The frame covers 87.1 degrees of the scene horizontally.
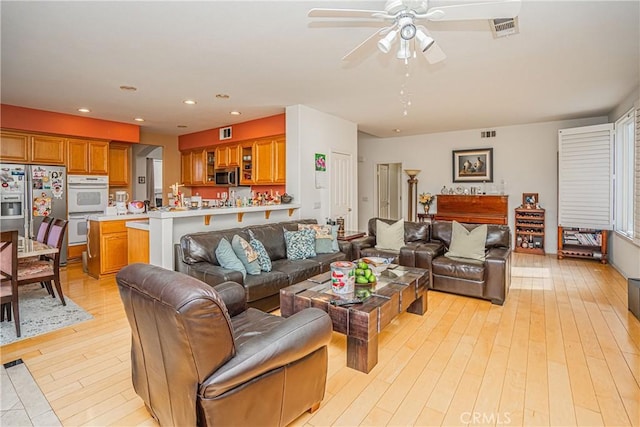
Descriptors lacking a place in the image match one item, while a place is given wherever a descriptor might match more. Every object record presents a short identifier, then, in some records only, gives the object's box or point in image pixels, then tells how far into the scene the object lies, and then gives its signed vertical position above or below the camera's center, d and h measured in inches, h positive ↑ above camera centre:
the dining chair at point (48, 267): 133.1 -25.1
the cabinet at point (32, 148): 201.6 +36.8
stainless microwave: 268.1 +24.1
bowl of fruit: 133.5 -24.7
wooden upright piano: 271.0 -2.8
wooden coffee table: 94.3 -30.4
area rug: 119.7 -43.5
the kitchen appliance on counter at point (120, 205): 207.8 +1.0
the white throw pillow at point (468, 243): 163.6 -19.1
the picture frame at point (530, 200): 267.1 +3.6
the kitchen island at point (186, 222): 147.8 -8.0
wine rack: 262.1 -20.8
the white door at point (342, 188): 241.9 +13.1
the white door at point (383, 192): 357.7 +14.3
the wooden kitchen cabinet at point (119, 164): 265.3 +34.0
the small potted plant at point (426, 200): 309.3 +4.6
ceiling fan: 78.0 +46.2
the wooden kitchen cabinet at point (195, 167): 300.4 +36.5
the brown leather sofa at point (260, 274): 126.1 -25.5
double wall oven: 226.5 +4.6
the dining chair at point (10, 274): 112.7 -22.9
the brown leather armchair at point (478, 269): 148.8 -29.8
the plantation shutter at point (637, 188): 166.3 +8.0
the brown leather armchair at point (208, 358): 54.5 -27.6
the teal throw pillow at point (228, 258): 130.3 -20.6
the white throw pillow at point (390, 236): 187.9 -17.4
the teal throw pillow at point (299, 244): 165.0 -19.3
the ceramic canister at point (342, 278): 105.7 -23.0
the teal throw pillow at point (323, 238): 175.0 -17.1
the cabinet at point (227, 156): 267.1 +41.2
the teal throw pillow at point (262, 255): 141.0 -21.0
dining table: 125.3 -16.5
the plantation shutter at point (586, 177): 218.2 +18.3
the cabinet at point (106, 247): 190.5 -23.4
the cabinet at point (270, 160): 235.3 +32.7
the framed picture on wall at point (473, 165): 286.4 +34.5
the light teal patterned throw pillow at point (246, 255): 134.6 -19.8
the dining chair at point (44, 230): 157.8 -11.5
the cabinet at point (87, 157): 228.8 +35.0
